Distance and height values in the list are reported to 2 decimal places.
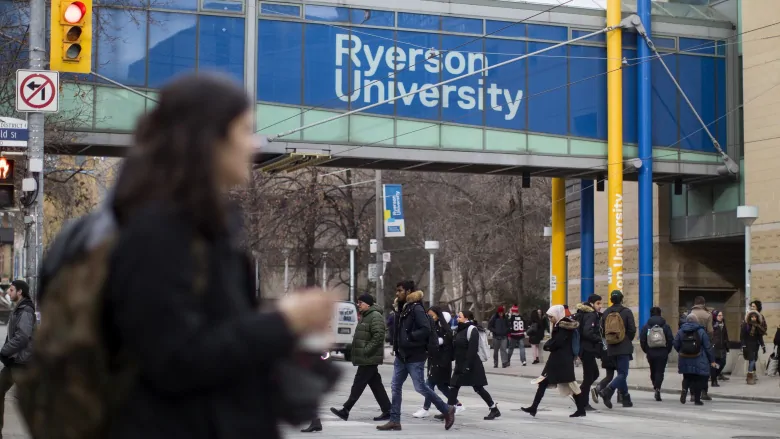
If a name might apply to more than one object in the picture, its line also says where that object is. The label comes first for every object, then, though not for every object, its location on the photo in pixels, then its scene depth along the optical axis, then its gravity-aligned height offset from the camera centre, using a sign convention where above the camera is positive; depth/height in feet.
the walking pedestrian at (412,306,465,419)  55.83 -4.18
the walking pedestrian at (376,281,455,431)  51.29 -2.90
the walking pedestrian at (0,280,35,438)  38.65 -2.03
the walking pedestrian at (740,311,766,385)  84.07 -4.39
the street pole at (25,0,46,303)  49.24 +5.75
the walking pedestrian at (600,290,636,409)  62.75 -3.50
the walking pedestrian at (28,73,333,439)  8.18 -0.24
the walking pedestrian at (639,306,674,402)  67.72 -3.90
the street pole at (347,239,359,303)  154.75 +1.97
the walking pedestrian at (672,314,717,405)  65.26 -4.36
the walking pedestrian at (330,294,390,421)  50.80 -3.21
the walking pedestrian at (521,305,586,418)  54.03 -3.87
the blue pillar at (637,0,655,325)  107.76 +8.25
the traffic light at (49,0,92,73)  42.52 +8.05
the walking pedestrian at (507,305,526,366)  118.01 -5.50
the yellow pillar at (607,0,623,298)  107.14 +11.25
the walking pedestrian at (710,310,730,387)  81.80 -4.83
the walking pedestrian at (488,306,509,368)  114.11 -5.51
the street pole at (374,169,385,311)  138.00 +4.28
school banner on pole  133.80 +6.44
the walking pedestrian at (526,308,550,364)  113.50 -5.60
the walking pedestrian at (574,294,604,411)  59.31 -3.41
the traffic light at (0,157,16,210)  48.42 +3.33
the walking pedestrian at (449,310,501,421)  53.57 -4.10
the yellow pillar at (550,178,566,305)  121.19 +2.29
